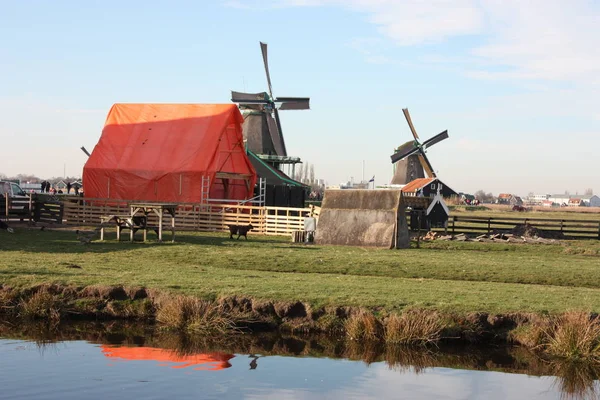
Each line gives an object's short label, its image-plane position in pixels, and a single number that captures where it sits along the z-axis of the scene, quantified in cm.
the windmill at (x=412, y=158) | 9981
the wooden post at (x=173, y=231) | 3193
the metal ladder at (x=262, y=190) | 5077
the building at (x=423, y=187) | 8947
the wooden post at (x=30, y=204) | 3914
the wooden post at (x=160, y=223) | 3142
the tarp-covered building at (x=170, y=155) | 4712
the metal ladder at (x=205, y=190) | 4625
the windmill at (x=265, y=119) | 6681
